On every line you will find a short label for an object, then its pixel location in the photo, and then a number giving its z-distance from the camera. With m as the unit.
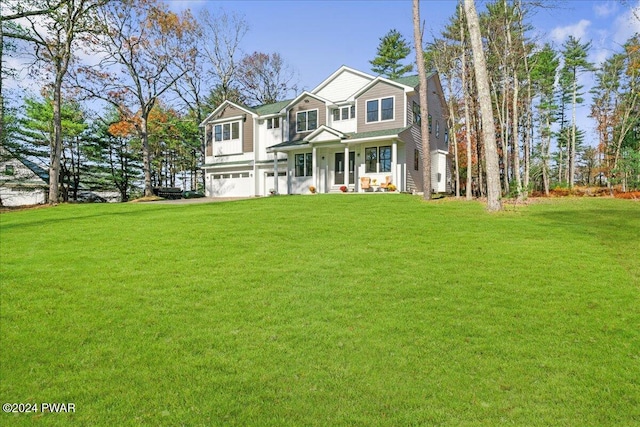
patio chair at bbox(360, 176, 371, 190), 19.17
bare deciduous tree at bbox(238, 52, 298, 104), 35.62
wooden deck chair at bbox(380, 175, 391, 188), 18.77
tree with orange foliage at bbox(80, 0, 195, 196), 23.42
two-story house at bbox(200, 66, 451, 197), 19.42
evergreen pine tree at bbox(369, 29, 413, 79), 37.88
